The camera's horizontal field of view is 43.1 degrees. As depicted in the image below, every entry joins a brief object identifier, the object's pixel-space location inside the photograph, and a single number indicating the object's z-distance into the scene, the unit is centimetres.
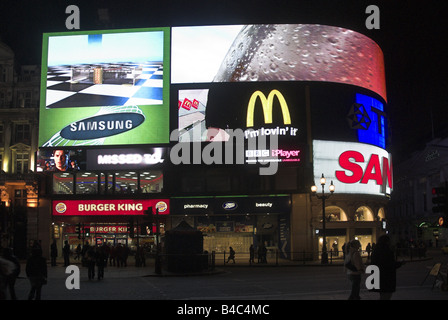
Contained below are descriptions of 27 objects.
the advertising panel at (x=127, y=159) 5341
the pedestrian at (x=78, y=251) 4836
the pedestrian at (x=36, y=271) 1653
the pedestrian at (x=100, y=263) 2919
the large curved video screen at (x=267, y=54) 5481
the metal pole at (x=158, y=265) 3297
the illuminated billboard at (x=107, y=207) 5350
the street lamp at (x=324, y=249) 4275
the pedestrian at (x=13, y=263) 1602
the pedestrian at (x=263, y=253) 4500
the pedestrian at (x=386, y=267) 1394
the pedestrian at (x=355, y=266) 1603
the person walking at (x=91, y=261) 2836
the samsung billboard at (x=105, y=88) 5441
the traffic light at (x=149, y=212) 3525
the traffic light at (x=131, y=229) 3935
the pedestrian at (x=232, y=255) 4381
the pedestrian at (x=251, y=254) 4388
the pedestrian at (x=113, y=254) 4212
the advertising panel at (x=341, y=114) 5403
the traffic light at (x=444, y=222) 1903
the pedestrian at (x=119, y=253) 4159
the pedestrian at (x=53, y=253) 4206
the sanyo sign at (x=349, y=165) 5341
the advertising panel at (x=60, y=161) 5350
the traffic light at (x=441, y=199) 1930
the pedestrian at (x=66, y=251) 4088
